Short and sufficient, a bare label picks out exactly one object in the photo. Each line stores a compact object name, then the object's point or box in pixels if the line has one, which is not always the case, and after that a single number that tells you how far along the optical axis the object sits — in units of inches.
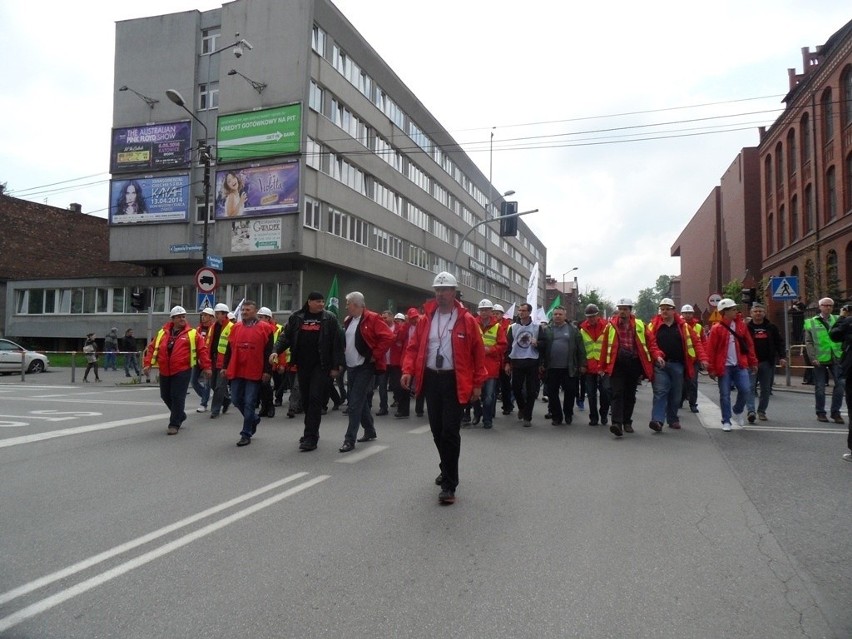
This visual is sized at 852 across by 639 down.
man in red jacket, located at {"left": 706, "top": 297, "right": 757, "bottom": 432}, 373.7
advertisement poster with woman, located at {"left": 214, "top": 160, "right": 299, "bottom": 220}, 1144.2
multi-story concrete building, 1162.6
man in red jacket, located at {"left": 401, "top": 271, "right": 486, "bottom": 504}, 211.9
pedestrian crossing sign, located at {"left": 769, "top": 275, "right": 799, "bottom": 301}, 676.7
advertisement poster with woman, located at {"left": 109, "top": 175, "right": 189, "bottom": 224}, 1279.5
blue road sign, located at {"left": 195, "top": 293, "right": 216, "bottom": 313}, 669.9
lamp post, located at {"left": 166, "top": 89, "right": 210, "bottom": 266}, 789.2
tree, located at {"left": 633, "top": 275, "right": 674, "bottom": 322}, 6274.6
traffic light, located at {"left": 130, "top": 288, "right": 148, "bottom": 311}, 829.8
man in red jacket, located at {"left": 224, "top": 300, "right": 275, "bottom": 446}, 331.3
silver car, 934.4
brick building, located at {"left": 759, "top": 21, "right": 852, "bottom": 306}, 1177.5
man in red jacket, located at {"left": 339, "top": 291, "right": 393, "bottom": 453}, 299.7
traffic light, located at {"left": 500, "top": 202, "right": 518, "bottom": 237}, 997.2
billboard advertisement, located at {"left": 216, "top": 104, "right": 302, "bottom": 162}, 1147.3
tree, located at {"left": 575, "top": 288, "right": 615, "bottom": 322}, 3752.0
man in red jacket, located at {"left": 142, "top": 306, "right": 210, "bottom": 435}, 351.3
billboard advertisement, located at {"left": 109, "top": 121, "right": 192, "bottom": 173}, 1275.8
